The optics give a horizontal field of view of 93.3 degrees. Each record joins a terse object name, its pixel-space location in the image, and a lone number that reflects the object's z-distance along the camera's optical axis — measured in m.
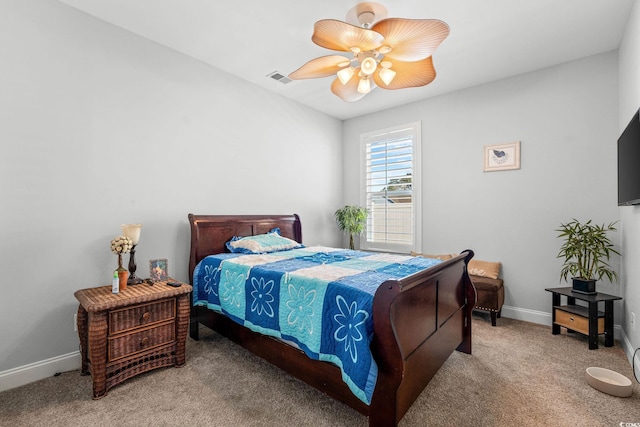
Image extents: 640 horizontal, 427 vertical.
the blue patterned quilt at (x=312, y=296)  1.65
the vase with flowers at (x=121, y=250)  2.40
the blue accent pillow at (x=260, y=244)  3.31
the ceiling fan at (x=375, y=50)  1.97
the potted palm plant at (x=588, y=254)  2.96
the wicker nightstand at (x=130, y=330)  2.05
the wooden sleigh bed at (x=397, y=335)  1.55
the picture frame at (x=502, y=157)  3.65
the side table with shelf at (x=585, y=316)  2.77
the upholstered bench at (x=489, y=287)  3.39
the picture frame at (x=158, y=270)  2.70
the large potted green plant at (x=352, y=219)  4.77
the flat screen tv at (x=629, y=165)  2.06
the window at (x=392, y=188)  4.55
